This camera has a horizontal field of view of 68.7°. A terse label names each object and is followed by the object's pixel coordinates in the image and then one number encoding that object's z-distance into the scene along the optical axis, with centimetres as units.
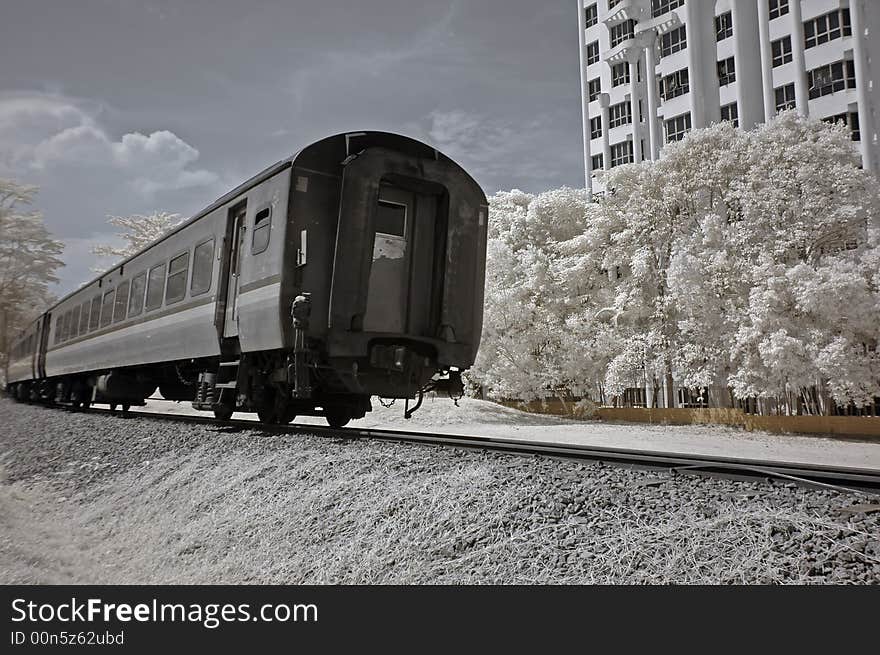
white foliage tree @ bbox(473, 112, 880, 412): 1633
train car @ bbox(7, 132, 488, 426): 740
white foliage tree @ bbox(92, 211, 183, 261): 4516
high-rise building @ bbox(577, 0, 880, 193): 2358
